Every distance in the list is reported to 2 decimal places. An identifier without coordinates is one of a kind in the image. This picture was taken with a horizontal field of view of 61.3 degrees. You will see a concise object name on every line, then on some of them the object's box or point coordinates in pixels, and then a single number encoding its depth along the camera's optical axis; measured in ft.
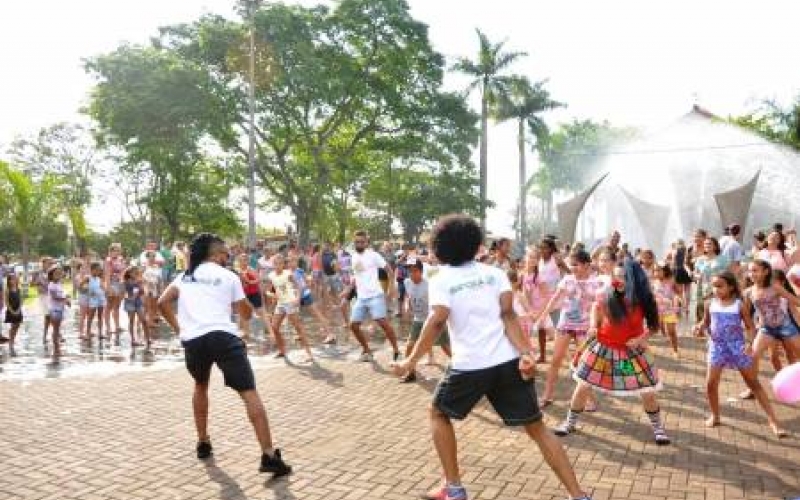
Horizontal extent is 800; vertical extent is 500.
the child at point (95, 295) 41.19
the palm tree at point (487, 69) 129.08
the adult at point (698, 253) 38.08
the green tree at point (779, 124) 130.41
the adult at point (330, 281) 59.47
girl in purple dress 19.12
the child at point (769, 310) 21.36
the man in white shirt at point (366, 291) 31.71
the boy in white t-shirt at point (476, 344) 13.12
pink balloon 10.70
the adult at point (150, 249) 48.06
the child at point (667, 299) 32.58
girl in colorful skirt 17.99
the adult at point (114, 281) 44.19
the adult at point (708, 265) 33.27
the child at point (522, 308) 28.94
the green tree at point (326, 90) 84.84
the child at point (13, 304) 38.14
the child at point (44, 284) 39.73
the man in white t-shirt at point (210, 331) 16.75
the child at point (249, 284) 40.50
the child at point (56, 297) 37.37
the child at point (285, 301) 33.27
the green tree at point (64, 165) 151.43
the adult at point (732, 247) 38.43
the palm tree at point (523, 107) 133.28
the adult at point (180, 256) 62.69
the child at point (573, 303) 22.72
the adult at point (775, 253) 31.24
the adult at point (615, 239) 44.56
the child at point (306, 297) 37.52
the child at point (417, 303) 27.89
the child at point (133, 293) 39.47
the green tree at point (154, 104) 81.25
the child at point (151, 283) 44.19
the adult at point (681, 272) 44.83
